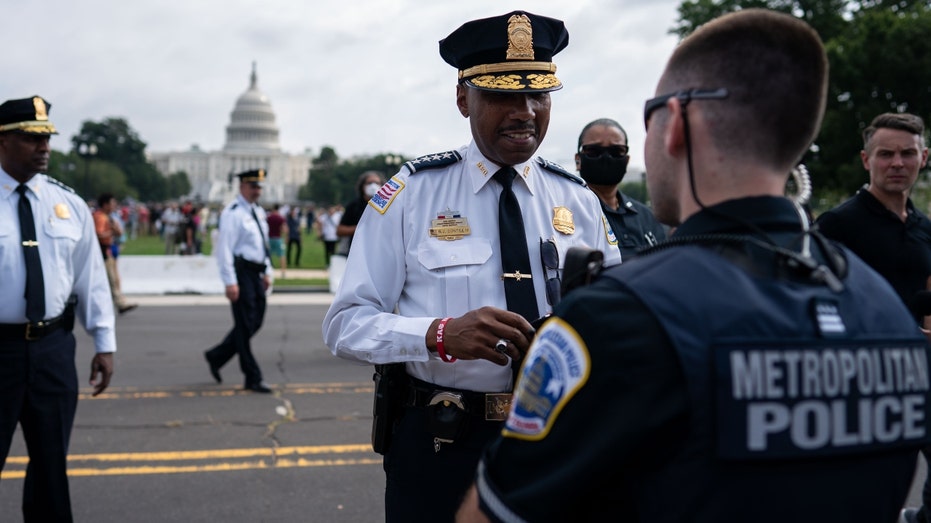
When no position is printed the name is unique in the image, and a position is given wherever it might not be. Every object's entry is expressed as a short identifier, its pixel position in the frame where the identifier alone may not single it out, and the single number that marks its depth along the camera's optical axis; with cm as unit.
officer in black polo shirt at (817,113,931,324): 436
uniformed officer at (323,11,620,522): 257
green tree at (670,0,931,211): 3073
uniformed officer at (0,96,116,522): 400
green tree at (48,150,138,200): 6793
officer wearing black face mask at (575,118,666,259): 494
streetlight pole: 3769
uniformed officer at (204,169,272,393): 790
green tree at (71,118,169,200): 11156
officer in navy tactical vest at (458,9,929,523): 130
